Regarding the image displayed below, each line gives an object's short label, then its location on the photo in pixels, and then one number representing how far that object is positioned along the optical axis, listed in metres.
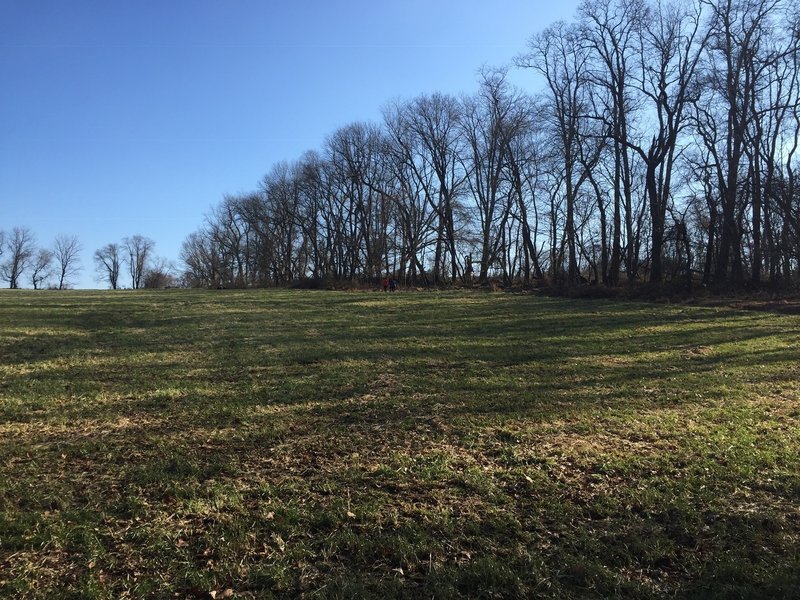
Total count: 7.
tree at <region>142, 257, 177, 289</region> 107.43
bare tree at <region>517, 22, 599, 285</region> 40.16
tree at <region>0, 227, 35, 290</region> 96.94
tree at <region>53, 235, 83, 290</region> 106.51
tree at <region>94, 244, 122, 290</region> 112.86
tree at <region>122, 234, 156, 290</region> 112.97
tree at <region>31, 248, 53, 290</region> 101.44
